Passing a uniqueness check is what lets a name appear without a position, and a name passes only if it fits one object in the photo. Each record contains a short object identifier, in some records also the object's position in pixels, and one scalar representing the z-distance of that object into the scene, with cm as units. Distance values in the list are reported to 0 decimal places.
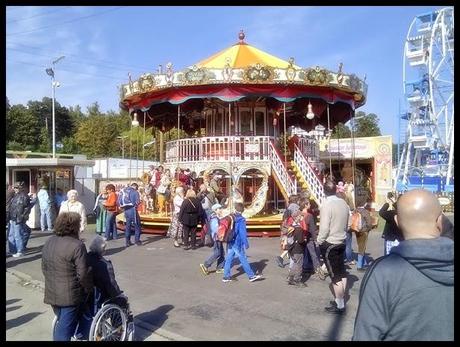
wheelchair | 441
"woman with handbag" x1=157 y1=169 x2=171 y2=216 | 1498
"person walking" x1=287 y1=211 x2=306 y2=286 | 738
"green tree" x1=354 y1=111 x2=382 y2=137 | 6931
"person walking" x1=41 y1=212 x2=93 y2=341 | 416
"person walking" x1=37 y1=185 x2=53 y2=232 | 1417
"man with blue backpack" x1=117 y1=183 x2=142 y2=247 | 1141
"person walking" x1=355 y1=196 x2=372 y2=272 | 816
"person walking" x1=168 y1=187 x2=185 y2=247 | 1125
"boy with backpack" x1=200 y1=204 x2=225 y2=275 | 820
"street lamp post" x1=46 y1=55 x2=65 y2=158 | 3338
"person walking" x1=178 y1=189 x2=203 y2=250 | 1054
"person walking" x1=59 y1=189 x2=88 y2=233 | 888
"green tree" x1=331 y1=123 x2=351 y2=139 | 6499
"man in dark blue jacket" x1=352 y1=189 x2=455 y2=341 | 206
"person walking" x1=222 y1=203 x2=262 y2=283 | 746
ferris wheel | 3734
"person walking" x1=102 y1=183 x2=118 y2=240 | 1198
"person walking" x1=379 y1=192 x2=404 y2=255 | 679
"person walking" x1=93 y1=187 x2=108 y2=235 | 1301
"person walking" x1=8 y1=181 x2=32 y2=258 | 991
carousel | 1448
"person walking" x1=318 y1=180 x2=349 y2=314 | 591
